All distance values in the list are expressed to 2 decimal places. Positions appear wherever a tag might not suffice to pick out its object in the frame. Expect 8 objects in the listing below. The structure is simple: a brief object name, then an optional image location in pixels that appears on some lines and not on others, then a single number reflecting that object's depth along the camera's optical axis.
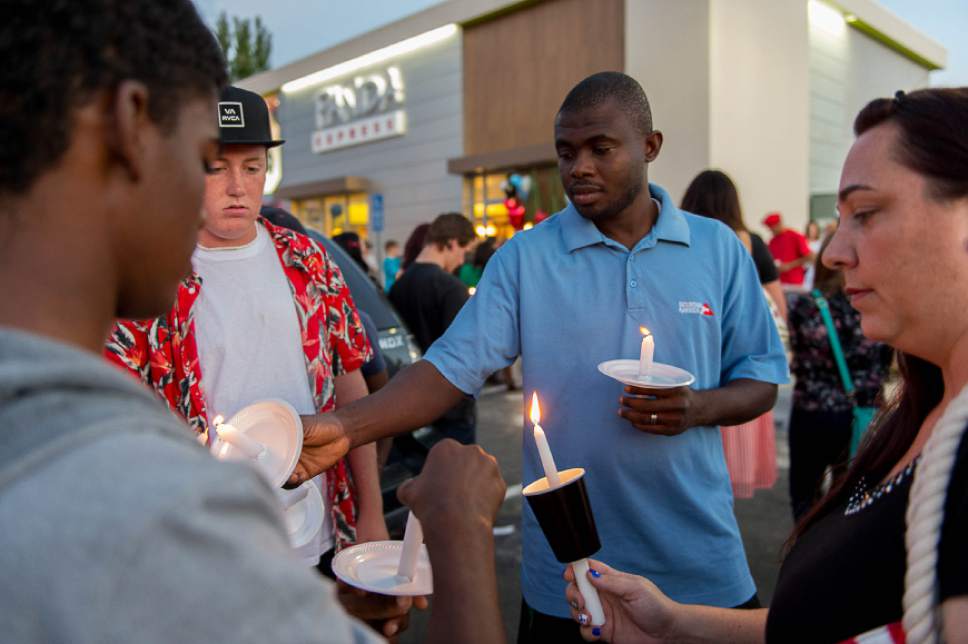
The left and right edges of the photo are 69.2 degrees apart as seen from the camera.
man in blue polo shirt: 2.11
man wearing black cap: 2.00
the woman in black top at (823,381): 4.16
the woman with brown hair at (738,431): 4.27
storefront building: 14.41
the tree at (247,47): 28.86
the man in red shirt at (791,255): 8.72
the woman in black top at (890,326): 1.20
